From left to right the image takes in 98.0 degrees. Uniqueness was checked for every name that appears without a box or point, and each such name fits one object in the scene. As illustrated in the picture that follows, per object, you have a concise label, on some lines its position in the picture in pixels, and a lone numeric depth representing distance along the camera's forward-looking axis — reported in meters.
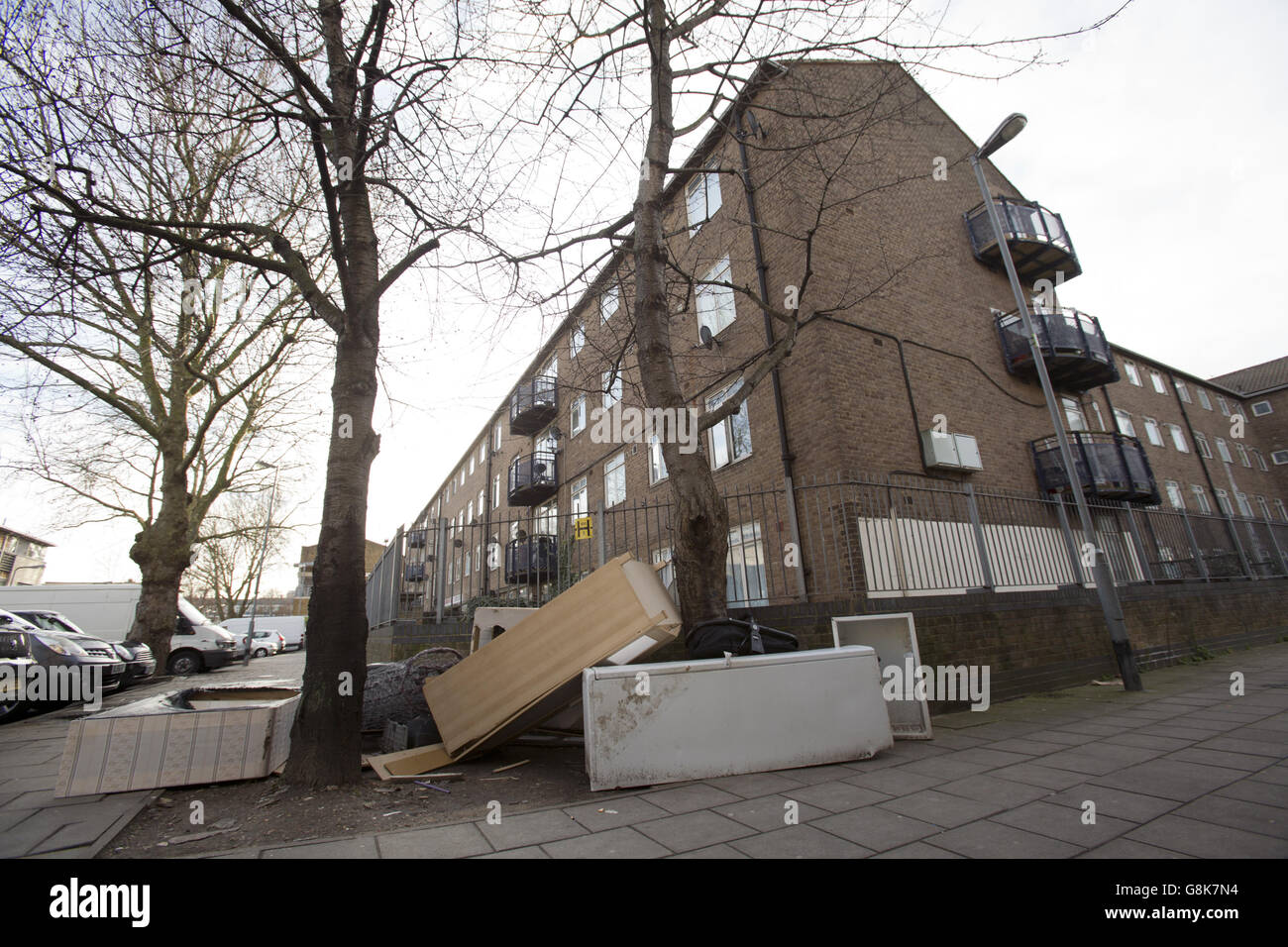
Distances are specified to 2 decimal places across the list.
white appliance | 3.57
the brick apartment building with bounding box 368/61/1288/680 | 7.34
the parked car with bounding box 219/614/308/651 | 32.53
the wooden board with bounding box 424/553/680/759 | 3.97
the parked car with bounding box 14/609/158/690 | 11.24
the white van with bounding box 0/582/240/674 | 16.70
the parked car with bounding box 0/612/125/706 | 8.30
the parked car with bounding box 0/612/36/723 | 6.89
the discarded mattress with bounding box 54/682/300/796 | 3.62
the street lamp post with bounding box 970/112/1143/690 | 6.72
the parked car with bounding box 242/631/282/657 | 27.36
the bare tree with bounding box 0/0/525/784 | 3.74
